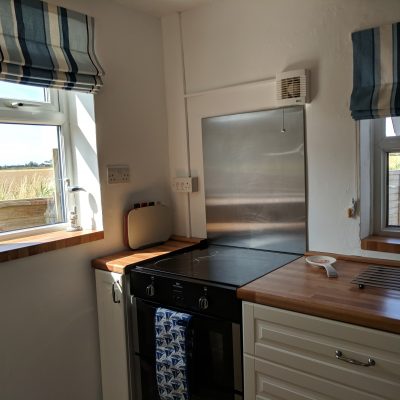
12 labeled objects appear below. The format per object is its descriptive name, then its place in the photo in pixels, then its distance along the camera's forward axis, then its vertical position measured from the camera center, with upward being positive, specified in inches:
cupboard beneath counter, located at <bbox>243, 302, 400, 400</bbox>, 51.8 -27.0
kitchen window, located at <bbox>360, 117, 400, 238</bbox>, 76.1 -3.7
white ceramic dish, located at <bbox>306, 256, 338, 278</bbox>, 67.9 -17.9
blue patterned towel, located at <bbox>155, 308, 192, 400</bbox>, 68.8 -31.5
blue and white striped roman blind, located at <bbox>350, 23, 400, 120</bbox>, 67.8 +14.6
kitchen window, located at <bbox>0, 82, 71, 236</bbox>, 77.0 +3.4
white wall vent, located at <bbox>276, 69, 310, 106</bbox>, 77.2 +14.3
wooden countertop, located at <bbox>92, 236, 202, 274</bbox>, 79.9 -17.8
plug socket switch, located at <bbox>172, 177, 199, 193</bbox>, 97.7 -4.0
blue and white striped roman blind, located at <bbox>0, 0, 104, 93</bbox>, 68.7 +22.7
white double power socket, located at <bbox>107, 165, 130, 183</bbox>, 86.8 -0.7
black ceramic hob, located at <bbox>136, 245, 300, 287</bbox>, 70.4 -18.7
